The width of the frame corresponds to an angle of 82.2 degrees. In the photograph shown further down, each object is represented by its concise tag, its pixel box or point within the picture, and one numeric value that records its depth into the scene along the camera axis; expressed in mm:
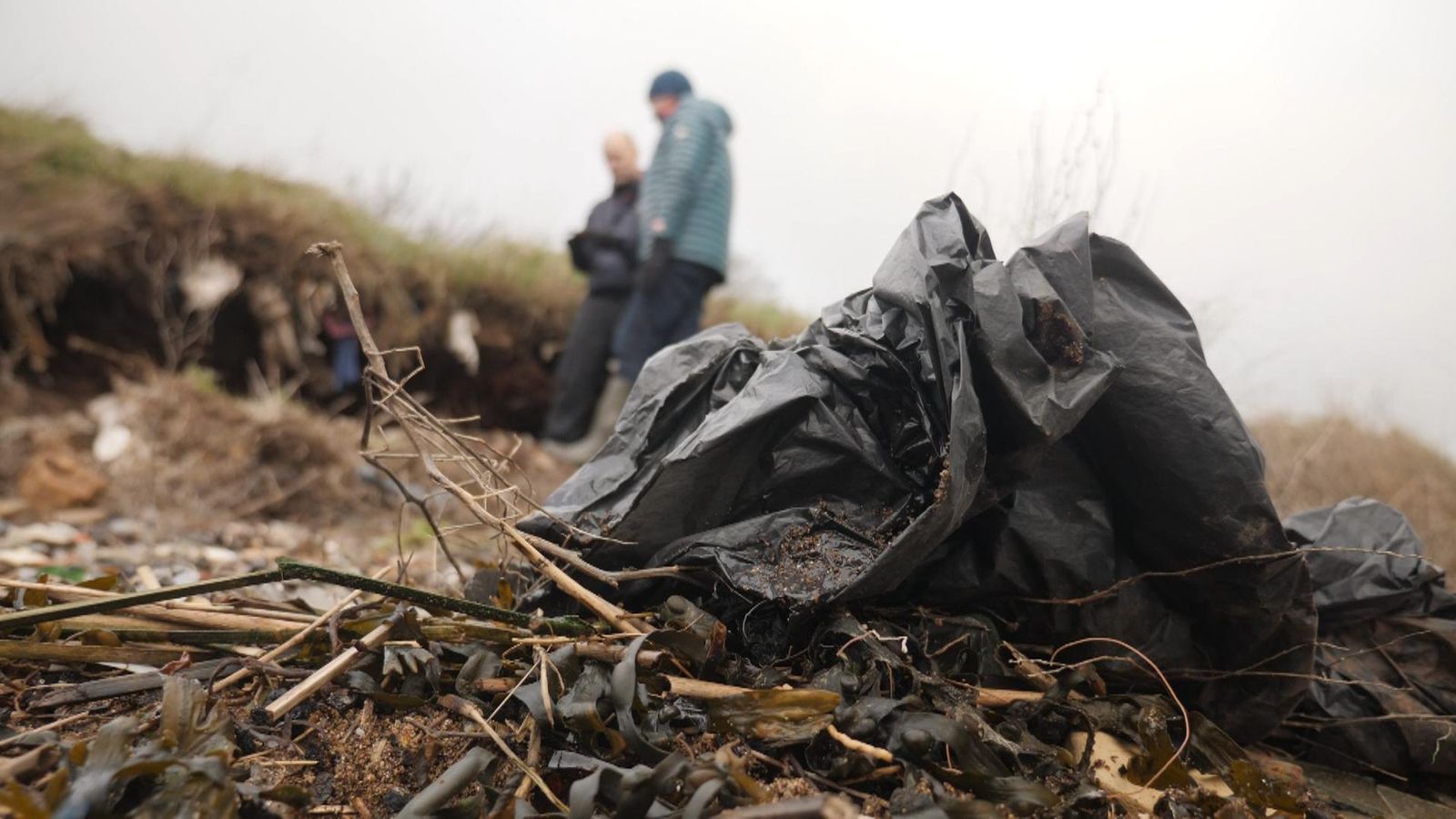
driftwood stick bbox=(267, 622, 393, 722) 1290
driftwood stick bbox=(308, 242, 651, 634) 1456
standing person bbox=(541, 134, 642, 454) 4719
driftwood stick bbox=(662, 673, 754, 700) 1358
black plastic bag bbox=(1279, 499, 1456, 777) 1774
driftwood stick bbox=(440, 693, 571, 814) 1180
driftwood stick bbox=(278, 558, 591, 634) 1330
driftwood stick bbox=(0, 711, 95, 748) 1132
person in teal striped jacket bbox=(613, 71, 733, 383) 4203
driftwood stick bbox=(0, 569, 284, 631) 1300
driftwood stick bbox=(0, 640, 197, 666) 1367
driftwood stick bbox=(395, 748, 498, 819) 1144
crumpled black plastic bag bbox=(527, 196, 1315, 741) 1457
